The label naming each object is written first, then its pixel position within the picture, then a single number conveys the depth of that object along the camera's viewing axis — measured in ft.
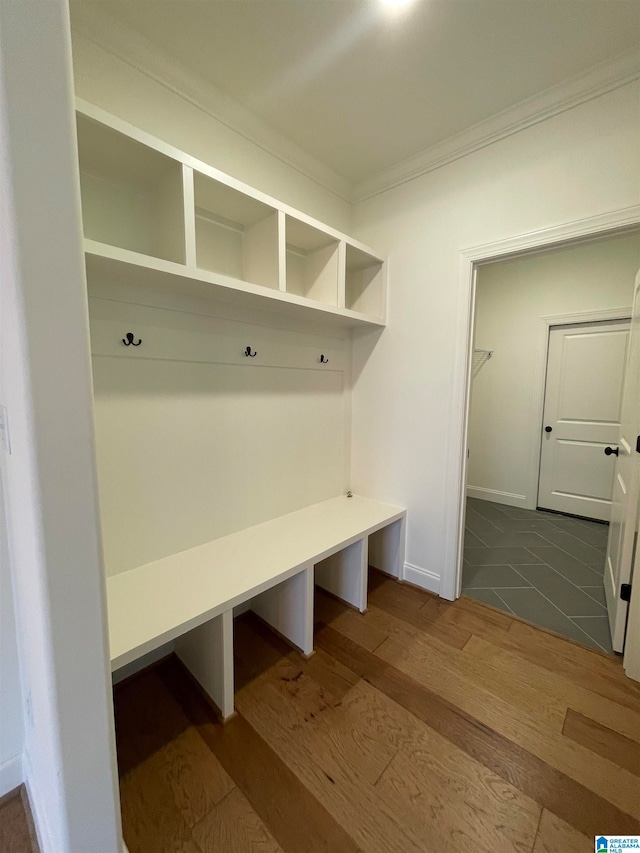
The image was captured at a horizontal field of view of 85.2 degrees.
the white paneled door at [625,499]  5.39
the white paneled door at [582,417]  11.38
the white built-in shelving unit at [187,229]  4.07
